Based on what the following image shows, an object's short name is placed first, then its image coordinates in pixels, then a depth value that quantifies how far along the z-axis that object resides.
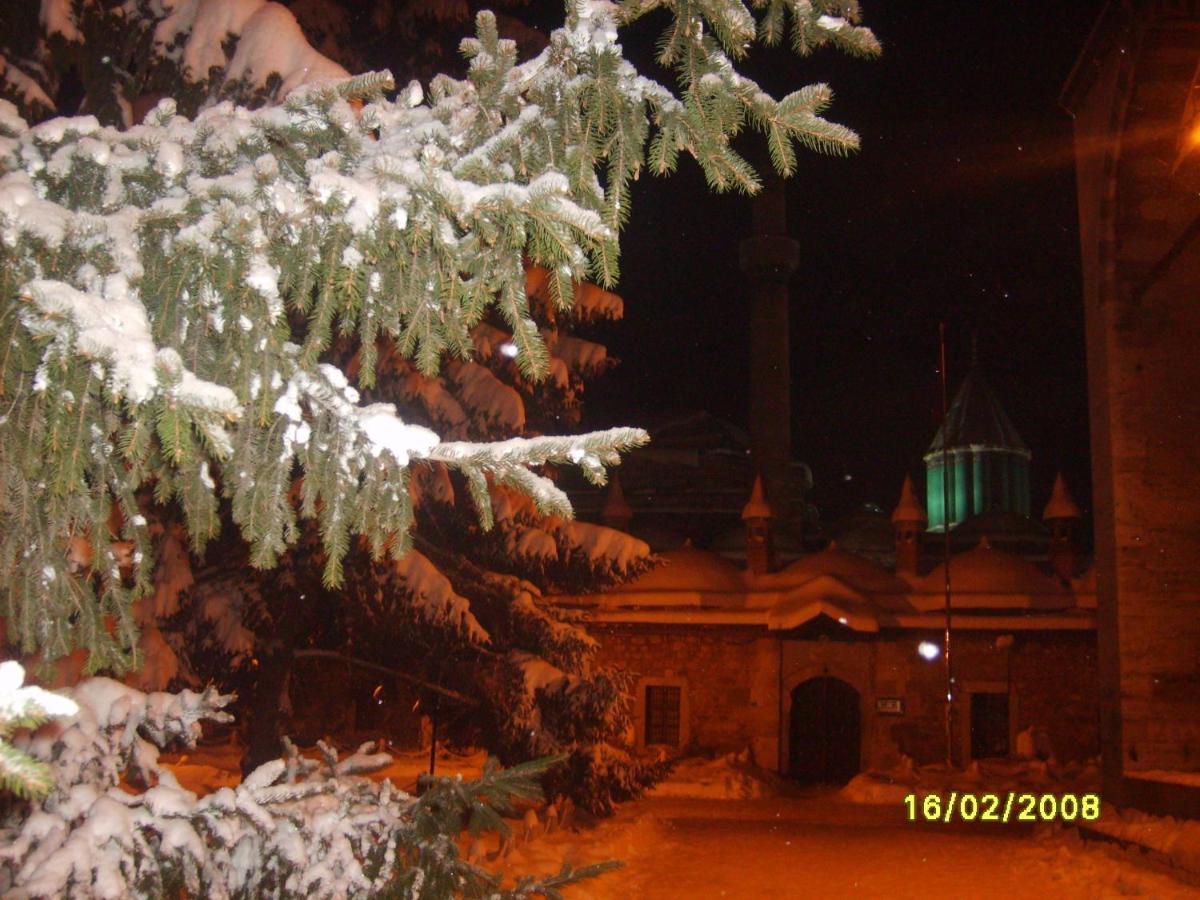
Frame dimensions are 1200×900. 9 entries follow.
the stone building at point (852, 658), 18.23
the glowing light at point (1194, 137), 11.01
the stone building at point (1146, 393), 12.45
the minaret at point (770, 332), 26.78
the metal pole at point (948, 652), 16.89
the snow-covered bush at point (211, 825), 2.79
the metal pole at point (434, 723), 8.66
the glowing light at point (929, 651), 18.67
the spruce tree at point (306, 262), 2.08
